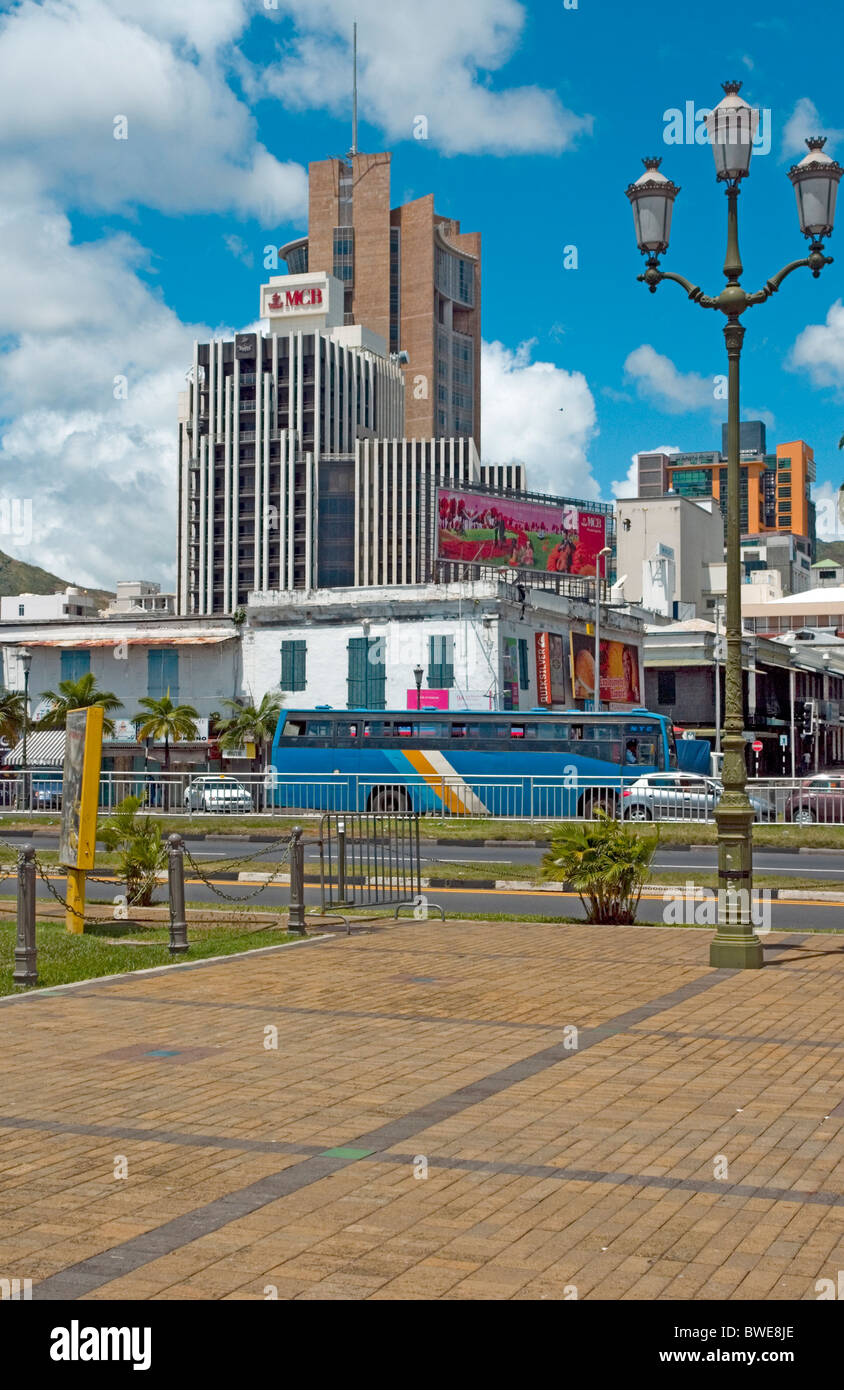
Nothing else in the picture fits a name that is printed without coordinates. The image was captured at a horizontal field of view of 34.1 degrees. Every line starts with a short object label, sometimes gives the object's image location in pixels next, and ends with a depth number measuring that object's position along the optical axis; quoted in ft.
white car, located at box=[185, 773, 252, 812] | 114.42
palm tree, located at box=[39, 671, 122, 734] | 170.71
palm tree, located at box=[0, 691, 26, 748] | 164.84
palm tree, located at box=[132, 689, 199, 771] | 165.68
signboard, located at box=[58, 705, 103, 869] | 44.34
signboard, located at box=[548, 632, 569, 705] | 185.16
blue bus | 122.42
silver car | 103.04
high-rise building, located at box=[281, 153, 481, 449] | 534.37
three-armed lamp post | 40.11
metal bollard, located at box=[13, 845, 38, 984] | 35.86
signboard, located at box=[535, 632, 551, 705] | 180.65
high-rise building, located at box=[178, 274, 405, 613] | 467.52
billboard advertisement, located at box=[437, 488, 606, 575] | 226.38
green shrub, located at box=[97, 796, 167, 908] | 54.34
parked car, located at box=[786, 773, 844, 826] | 102.47
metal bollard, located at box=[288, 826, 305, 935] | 47.91
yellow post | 46.57
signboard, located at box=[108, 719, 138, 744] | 183.01
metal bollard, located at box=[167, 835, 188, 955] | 41.93
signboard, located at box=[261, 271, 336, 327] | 503.20
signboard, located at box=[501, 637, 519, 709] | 172.45
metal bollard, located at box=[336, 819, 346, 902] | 51.08
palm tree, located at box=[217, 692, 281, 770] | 171.94
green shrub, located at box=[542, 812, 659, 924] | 48.96
